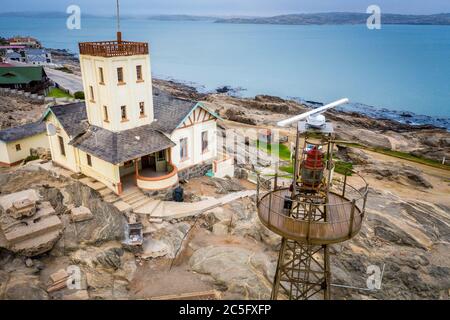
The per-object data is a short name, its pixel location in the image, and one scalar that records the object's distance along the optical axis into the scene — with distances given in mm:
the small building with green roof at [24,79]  65975
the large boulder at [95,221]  20016
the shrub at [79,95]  58881
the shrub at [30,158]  32969
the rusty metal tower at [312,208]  10492
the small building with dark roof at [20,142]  32156
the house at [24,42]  137500
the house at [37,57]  106562
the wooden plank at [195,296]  17016
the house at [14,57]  102188
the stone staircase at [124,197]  23453
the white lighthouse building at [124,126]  24656
